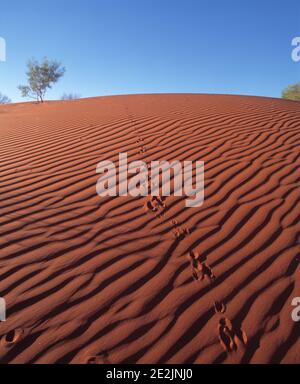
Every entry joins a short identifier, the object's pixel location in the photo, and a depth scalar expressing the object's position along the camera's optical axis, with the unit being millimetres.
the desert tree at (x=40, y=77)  28172
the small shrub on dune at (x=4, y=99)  36212
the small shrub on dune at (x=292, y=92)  26781
